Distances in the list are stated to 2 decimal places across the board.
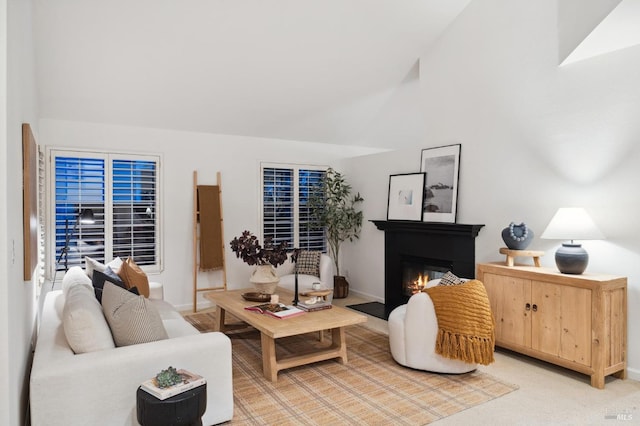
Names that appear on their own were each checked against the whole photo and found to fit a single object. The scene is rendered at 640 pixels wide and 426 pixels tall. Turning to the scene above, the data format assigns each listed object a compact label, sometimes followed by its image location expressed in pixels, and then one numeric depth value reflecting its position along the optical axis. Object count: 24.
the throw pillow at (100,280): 3.35
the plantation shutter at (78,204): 4.98
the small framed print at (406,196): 5.44
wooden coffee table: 3.42
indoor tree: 6.55
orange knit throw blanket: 3.38
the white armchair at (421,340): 3.53
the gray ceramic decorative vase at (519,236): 4.02
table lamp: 3.52
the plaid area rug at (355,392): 2.86
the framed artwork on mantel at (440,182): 5.01
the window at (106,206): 5.00
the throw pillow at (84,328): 2.43
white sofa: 2.18
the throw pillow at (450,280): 3.71
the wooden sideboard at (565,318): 3.29
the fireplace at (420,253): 4.82
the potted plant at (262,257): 4.09
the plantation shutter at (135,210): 5.37
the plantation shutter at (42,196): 4.31
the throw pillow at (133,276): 4.15
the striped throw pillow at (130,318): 2.59
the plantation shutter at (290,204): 6.50
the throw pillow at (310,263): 6.03
